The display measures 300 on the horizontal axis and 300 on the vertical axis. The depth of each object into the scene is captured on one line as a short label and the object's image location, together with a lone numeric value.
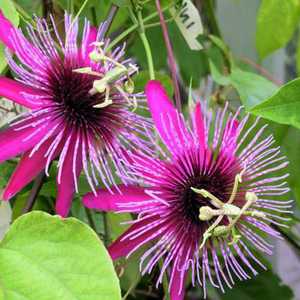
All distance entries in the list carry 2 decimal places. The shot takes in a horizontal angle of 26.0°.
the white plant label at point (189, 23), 0.69
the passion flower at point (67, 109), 0.50
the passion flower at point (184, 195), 0.50
